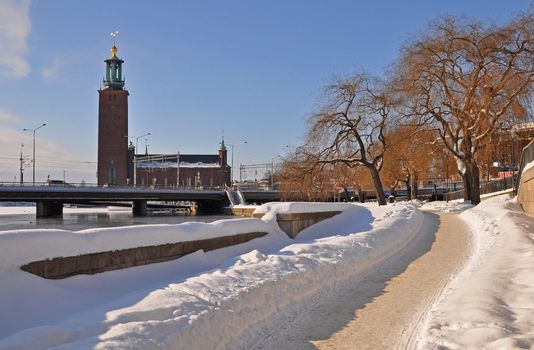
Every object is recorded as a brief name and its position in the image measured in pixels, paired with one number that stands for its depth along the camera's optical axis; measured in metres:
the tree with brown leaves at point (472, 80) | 35.41
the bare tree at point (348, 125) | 40.34
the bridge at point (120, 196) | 59.75
